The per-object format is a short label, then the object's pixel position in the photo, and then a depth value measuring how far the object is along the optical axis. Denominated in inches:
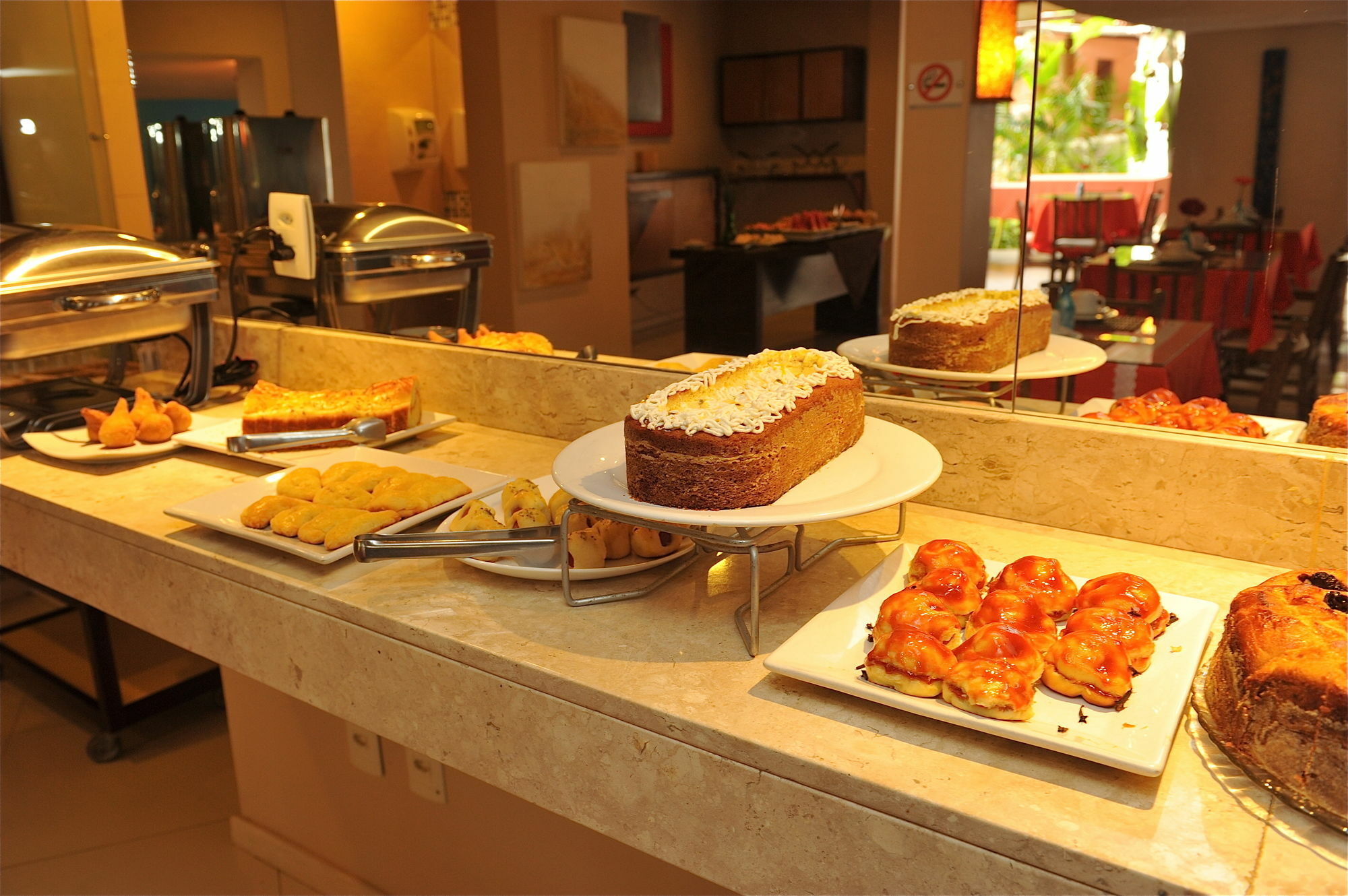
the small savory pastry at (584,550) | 40.8
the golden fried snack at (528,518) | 42.5
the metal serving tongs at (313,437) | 58.0
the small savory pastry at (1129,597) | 33.0
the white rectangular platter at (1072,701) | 27.4
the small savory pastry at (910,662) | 30.3
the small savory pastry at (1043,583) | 34.6
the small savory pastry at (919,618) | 32.5
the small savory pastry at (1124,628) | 31.1
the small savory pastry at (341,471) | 51.0
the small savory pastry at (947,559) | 37.0
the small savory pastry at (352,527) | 44.1
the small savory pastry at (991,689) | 28.8
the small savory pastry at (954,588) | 34.6
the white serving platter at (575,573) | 40.7
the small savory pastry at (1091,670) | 29.4
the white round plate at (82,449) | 60.1
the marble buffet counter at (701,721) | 26.3
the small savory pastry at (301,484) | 49.5
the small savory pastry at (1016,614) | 32.9
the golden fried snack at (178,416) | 64.6
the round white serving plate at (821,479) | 34.3
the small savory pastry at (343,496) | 47.9
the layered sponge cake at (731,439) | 36.6
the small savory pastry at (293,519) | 45.5
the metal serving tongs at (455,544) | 38.0
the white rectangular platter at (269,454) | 58.2
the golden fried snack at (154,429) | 62.4
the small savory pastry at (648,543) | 41.9
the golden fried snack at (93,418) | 62.4
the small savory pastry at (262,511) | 46.7
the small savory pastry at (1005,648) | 30.3
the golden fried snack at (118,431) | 61.0
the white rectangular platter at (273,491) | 44.7
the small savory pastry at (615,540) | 42.0
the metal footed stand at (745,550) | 35.2
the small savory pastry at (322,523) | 44.5
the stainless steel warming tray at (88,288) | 61.1
